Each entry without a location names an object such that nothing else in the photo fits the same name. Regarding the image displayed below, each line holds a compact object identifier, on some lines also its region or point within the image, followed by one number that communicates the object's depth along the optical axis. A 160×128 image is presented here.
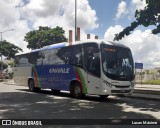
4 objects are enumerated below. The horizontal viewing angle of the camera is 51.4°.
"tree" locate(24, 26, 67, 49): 40.89
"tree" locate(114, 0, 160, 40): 10.11
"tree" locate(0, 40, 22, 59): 39.54
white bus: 8.83
